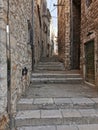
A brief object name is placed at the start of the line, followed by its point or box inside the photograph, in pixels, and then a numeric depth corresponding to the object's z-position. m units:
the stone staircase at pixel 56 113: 1.89
